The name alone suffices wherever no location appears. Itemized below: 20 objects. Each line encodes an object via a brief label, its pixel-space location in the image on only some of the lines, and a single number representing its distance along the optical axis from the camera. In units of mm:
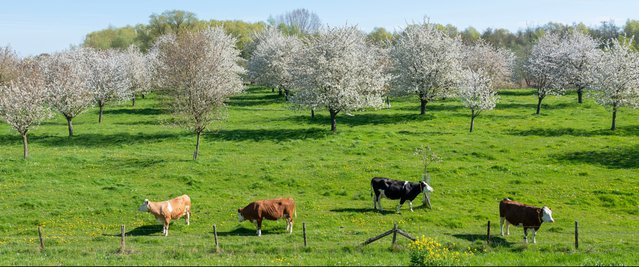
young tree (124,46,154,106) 79831
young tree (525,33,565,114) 65375
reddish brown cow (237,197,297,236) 27328
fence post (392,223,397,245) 23250
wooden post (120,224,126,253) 22697
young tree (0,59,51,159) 43031
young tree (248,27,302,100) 81062
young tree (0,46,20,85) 66438
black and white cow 31281
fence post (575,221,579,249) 23462
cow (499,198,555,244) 25469
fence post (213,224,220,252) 22964
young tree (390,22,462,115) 65000
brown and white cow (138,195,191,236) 27484
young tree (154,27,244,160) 44531
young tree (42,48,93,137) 53031
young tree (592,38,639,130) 54812
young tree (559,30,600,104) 73375
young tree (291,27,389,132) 54469
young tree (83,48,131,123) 63719
